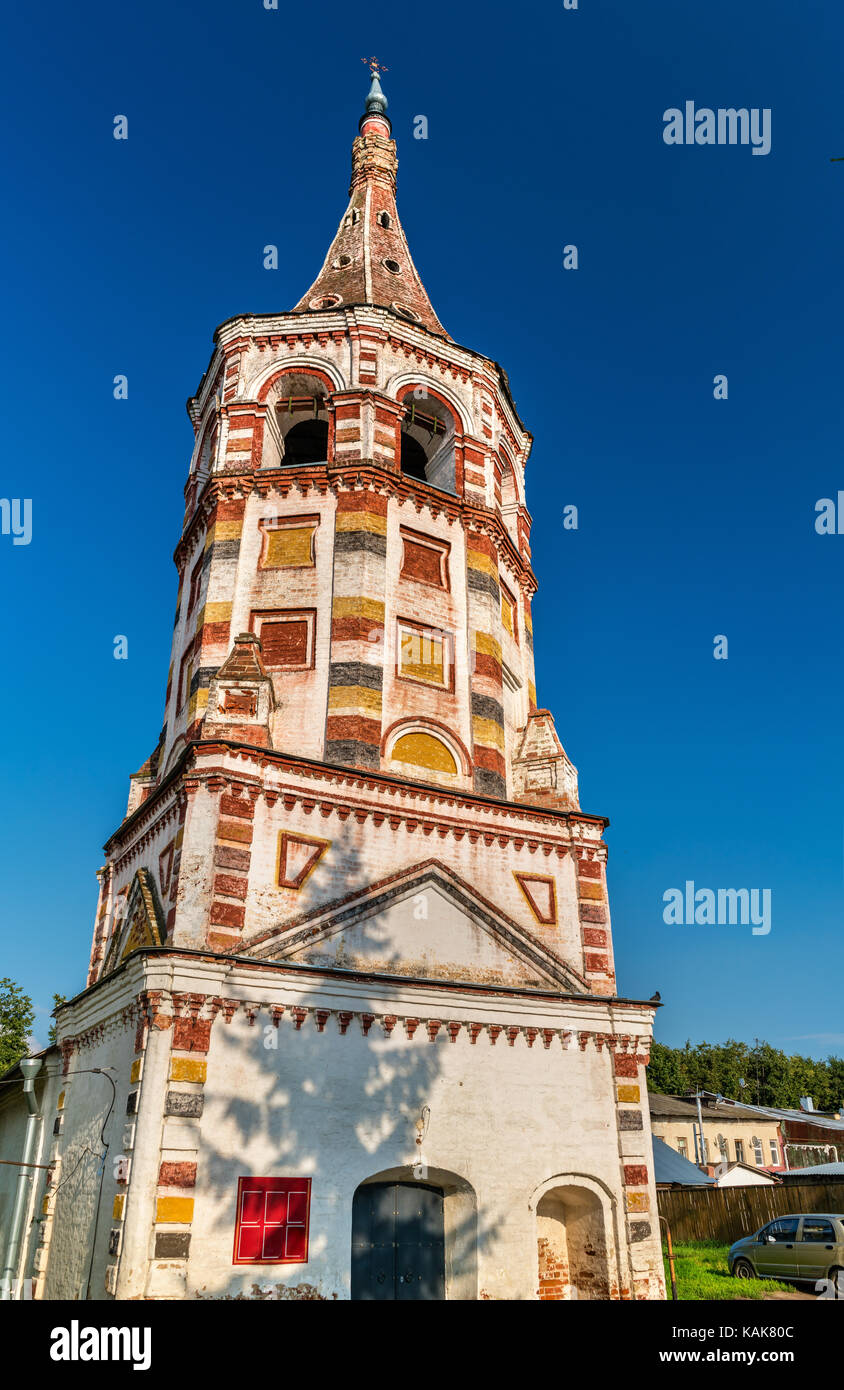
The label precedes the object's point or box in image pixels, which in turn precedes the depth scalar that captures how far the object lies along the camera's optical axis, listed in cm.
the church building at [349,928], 1442
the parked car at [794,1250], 1888
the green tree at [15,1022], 3975
